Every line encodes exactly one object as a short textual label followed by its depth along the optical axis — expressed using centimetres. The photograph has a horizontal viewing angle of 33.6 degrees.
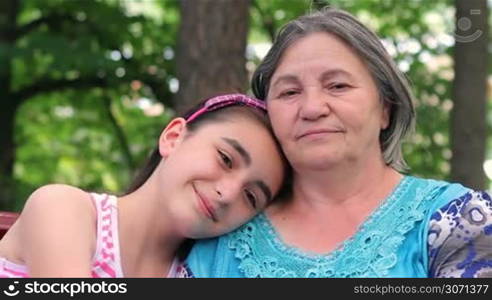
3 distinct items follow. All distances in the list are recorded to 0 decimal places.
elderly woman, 204
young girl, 208
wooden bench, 259
